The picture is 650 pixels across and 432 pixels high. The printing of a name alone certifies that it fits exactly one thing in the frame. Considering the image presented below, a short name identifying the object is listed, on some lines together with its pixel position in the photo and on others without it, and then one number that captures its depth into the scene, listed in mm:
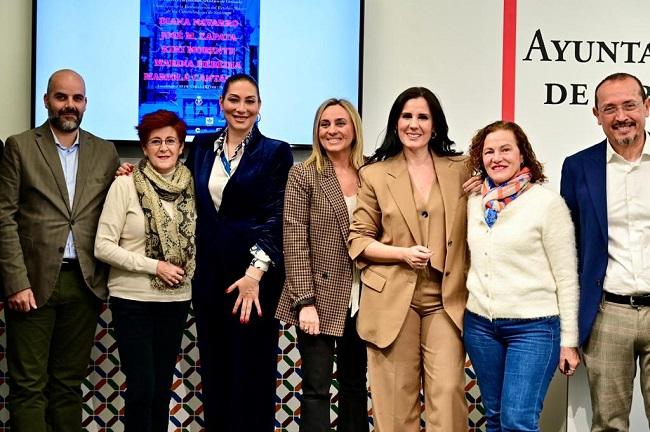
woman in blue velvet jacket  2998
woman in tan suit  2660
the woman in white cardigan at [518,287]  2564
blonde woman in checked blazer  2791
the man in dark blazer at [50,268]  3053
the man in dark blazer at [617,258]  2664
